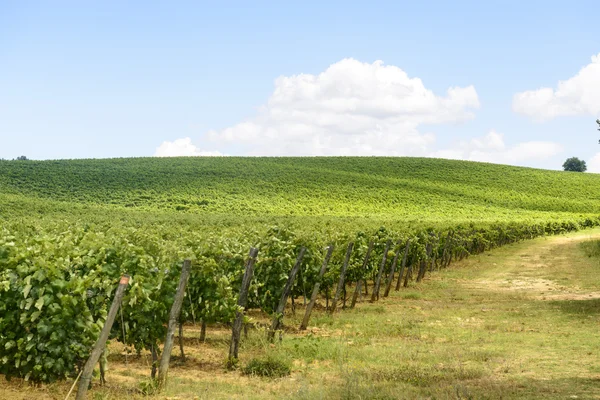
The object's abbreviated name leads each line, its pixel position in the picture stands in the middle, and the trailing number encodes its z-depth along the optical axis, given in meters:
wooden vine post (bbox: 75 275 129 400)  8.55
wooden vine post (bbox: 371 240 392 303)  21.67
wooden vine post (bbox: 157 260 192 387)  10.05
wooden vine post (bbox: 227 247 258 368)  11.78
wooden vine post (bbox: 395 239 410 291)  24.56
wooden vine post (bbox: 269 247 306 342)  13.54
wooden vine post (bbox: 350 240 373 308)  20.25
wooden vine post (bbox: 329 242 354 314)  18.34
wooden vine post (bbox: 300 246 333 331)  15.96
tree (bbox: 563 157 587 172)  168.50
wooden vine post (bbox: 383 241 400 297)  22.94
